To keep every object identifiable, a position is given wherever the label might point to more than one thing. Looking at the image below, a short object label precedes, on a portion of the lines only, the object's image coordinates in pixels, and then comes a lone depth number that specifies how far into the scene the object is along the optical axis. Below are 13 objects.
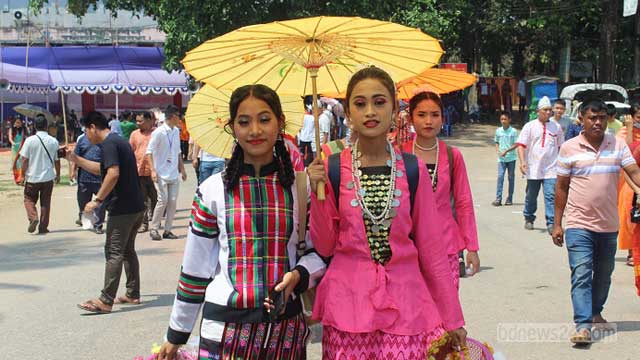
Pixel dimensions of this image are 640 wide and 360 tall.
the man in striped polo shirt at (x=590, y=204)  6.30
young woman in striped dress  3.21
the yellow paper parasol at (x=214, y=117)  6.65
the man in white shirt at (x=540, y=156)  11.97
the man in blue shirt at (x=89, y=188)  12.82
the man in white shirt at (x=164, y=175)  11.92
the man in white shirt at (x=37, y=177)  13.05
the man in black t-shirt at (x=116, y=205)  7.48
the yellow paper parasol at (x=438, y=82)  5.52
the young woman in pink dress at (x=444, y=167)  5.10
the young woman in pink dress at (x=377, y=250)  3.23
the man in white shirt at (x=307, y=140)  19.73
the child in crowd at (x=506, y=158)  15.07
